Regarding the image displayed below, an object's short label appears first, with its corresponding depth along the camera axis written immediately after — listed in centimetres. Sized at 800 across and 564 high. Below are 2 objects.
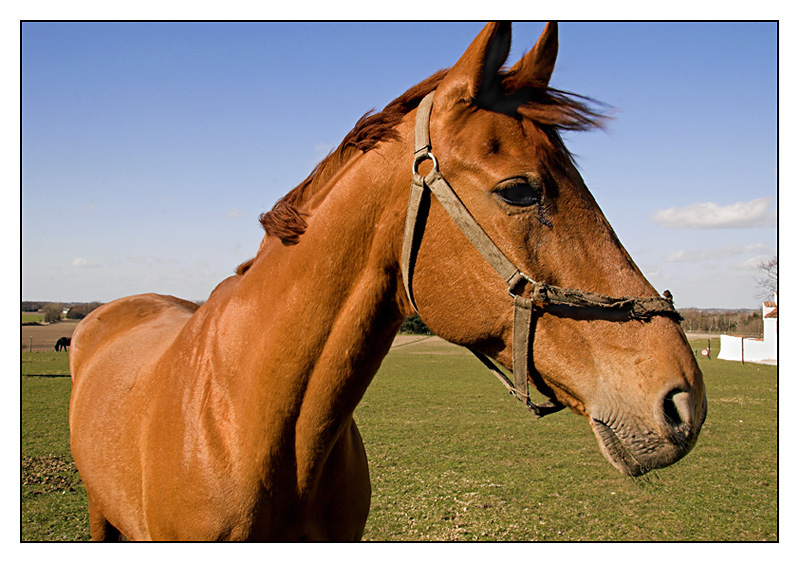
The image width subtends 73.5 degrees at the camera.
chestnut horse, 164
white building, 3045
